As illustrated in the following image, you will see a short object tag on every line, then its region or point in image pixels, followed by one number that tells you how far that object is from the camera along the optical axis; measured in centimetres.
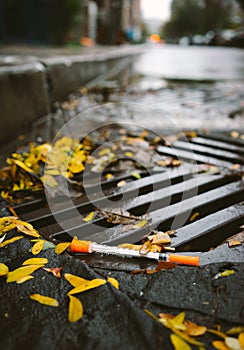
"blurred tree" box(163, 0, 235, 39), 4222
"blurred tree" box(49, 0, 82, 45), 784
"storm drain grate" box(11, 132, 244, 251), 51
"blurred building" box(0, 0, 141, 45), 762
